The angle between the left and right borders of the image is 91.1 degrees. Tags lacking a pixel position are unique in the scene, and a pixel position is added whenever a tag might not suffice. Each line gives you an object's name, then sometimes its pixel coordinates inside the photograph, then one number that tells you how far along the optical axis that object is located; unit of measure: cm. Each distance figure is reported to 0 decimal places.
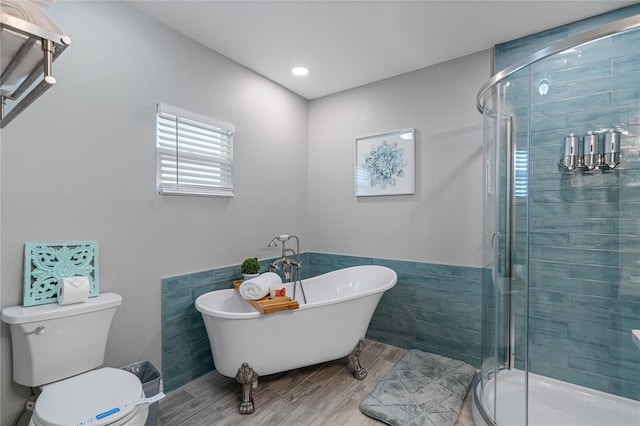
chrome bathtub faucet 268
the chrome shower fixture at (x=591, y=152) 195
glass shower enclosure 192
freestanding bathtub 195
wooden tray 194
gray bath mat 193
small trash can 174
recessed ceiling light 284
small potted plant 259
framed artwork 293
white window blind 221
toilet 125
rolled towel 211
